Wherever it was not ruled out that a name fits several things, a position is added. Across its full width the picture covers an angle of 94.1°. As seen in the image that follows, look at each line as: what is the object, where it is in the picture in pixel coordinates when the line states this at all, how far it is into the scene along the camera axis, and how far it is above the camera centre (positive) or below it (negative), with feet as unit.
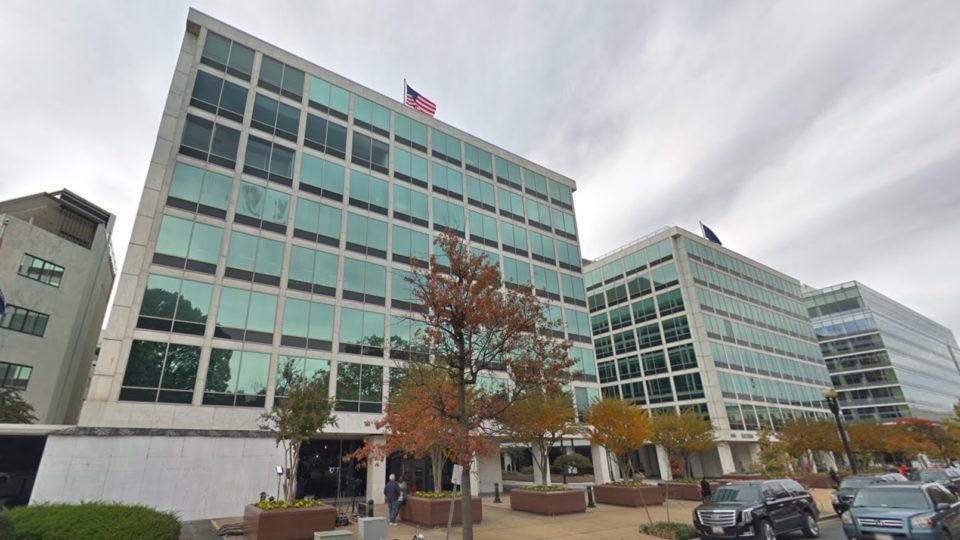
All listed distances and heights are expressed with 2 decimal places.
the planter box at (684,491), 86.89 -8.94
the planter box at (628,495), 73.10 -7.84
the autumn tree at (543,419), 45.14 +3.85
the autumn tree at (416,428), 39.92 +2.31
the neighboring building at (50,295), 98.17 +38.90
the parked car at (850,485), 61.67 -6.86
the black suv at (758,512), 42.75 -6.77
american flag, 114.11 +84.11
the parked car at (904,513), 35.32 -6.19
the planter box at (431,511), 53.72 -6.59
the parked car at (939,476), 68.85 -6.73
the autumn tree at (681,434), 112.27 +2.12
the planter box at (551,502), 64.59 -7.30
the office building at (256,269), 67.56 +35.42
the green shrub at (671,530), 48.21 -8.93
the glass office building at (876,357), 256.93 +44.19
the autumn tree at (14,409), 83.53 +11.48
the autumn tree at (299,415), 55.72 +5.22
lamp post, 81.66 +5.53
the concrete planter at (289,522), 44.24 -5.89
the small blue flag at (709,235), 199.11 +85.27
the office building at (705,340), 169.07 +40.95
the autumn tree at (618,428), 80.28 +2.97
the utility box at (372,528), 42.91 -6.44
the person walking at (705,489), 77.41 -7.60
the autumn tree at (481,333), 42.04 +10.73
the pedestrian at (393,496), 58.54 -4.96
